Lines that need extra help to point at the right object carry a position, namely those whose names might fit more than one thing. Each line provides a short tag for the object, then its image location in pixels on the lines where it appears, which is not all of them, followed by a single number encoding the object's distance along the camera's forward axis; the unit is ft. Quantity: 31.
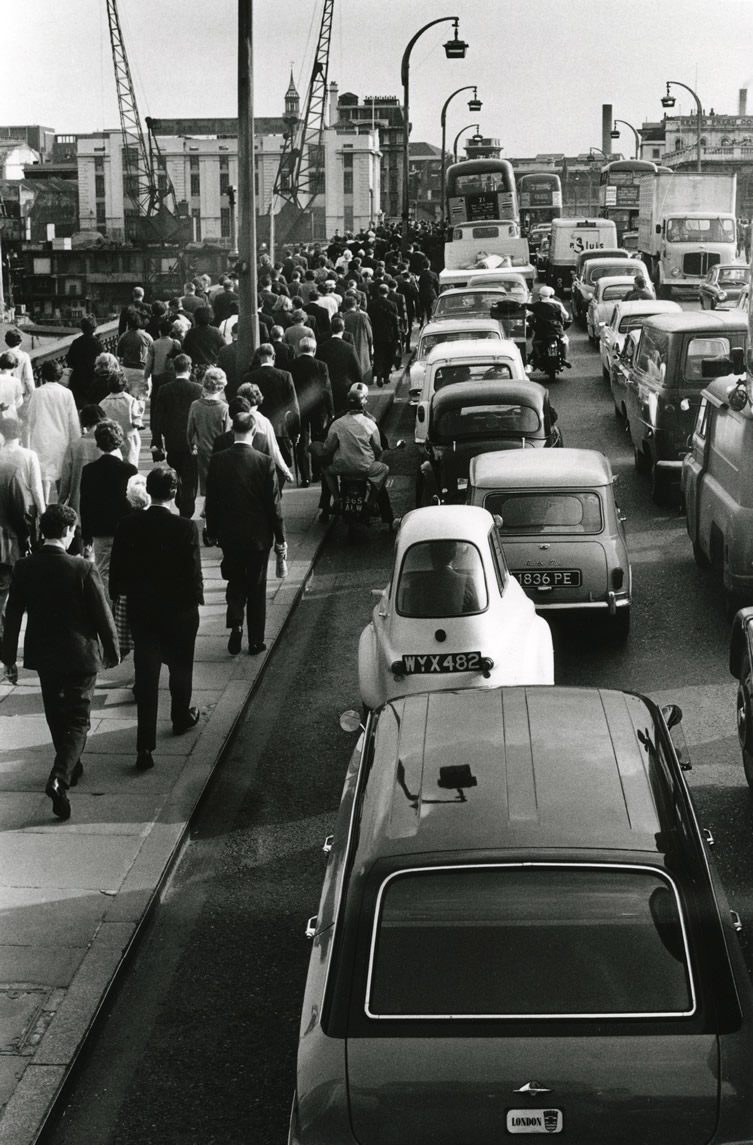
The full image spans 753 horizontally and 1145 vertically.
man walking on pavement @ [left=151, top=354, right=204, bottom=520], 47.03
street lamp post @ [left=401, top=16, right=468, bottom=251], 139.95
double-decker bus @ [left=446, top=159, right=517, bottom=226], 177.58
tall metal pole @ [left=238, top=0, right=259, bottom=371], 55.16
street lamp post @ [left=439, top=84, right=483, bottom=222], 214.69
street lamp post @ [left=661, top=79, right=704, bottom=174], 210.88
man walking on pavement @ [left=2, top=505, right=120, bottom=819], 26.86
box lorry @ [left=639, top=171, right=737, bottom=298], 142.61
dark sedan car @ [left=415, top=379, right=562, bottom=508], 49.67
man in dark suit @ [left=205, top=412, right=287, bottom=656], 36.60
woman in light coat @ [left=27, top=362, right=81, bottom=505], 41.86
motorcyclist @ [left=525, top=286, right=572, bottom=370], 89.51
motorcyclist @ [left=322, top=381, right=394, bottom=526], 50.90
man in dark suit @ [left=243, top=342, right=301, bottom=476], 50.49
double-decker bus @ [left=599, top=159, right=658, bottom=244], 254.47
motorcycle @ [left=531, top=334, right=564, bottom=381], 91.30
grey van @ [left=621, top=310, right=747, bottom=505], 55.47
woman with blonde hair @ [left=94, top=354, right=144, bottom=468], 41.42
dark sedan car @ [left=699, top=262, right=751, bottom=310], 109.19
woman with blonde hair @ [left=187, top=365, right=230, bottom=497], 44.83
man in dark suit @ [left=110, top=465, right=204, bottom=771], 29.89
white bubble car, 29.12
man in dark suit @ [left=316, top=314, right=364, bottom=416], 60.85
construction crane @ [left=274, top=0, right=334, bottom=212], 411.75
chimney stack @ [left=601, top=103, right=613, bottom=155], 556.92
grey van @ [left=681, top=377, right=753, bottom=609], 38.81
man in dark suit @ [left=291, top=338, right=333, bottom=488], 54.80
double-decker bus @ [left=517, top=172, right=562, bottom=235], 257.96
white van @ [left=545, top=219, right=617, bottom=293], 166.30
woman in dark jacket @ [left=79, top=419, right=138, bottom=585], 34.78
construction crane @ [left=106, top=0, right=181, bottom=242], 471.21
